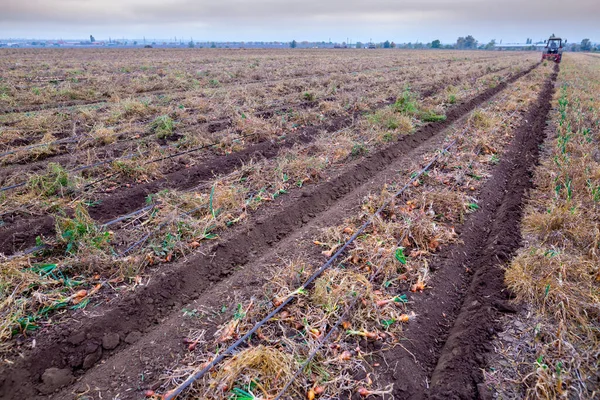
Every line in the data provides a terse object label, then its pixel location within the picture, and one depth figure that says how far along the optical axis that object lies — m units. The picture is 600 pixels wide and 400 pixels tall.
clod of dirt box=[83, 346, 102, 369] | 3.04
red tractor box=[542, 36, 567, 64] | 34.63
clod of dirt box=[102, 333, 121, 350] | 3.20
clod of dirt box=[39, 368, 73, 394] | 2.84
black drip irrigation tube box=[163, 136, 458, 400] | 2.69
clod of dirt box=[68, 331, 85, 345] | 3.16
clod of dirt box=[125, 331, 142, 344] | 3.28
